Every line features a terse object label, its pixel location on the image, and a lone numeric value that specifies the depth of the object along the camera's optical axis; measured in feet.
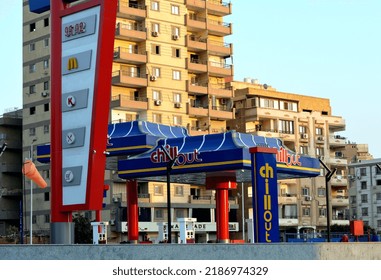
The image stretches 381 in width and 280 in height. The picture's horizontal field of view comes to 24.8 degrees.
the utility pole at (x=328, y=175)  147.68
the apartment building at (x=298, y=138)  332.39
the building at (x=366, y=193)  403.44
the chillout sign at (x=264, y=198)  144.25
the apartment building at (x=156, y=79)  289.12
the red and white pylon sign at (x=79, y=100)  128.47
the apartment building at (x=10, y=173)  322.34
